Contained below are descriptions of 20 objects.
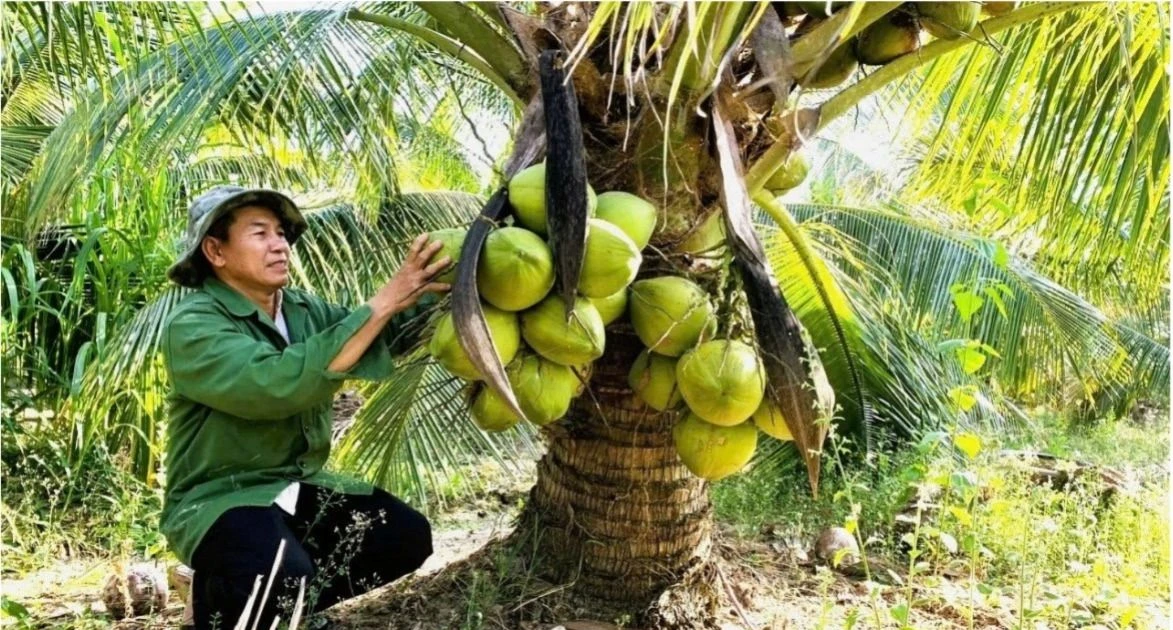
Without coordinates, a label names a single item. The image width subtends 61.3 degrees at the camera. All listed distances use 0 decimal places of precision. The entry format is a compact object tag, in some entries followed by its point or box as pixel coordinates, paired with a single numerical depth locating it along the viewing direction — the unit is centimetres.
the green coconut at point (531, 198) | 181
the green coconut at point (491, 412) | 192
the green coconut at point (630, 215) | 188
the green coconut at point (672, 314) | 190
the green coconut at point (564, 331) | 175
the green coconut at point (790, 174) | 236
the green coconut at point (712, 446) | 196
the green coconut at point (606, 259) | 174
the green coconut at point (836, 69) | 217
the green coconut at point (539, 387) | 180
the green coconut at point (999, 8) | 214
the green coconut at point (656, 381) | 201
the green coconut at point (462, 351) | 175
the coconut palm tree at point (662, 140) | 203
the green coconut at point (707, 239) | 214
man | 204
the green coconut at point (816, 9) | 200
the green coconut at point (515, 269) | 170
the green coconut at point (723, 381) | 182
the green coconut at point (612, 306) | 194
